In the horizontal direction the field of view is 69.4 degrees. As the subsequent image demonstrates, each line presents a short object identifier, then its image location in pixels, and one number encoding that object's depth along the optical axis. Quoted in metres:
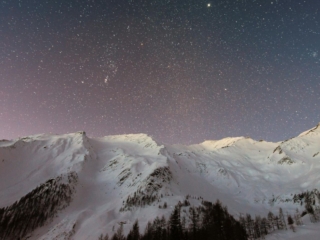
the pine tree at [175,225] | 120.44
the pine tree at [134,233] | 119.44
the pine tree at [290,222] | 144.43
